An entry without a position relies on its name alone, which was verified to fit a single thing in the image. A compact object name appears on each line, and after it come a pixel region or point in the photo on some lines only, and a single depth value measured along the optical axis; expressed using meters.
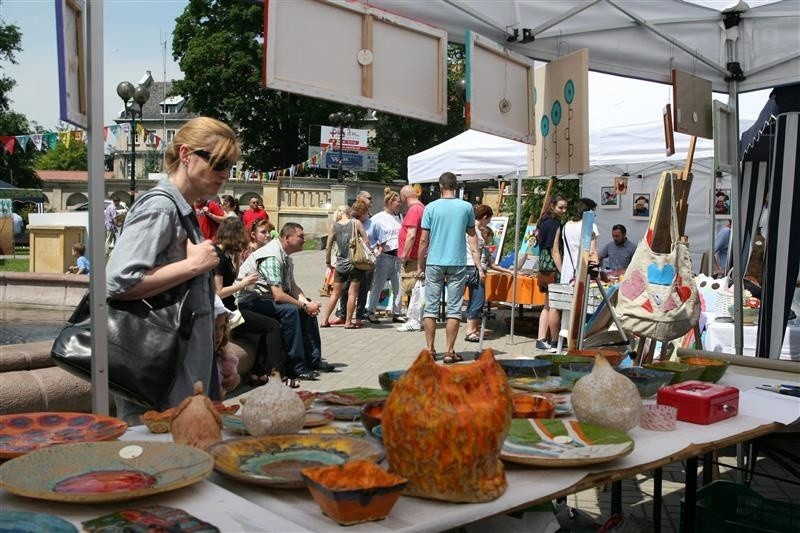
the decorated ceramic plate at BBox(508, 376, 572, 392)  2.81
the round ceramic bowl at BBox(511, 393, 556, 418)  2.37
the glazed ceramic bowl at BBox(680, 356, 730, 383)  3.14
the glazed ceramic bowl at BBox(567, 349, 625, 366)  3.24
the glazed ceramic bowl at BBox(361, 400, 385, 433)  2.11
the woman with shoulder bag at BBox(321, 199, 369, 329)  9.62
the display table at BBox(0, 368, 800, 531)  1.47
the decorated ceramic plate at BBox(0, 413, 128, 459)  1.84
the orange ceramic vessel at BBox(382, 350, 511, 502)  1.57
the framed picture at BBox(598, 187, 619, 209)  14.97
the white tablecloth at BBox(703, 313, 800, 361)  5.23
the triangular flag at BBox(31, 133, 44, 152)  21.34
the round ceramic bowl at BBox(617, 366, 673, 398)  2.80
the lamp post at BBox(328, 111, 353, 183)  27.98
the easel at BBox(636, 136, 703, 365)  4.69
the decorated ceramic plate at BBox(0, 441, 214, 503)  1.50
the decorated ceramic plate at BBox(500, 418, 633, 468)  1.87
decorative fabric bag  4.48
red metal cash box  2.48
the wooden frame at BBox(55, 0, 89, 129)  2.07
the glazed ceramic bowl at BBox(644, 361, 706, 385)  3.00
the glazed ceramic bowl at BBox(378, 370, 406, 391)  2.70
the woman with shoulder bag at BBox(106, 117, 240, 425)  2.29
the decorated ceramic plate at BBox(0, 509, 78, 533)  1.33
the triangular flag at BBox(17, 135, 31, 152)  21.34
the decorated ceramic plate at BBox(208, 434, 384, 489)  1.67
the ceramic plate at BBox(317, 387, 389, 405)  2.57
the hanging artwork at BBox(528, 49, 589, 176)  4.26
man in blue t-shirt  7.27
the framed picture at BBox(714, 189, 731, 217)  13.01
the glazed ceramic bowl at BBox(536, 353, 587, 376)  3.20
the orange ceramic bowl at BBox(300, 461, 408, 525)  1.44
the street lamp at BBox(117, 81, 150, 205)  15.67
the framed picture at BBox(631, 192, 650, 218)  14.54
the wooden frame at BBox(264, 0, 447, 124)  3.02
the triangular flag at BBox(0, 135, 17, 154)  21.81
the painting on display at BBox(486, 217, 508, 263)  12.00
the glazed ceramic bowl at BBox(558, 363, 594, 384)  2.95
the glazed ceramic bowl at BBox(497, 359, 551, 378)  3.06
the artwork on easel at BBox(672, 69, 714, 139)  4.62
